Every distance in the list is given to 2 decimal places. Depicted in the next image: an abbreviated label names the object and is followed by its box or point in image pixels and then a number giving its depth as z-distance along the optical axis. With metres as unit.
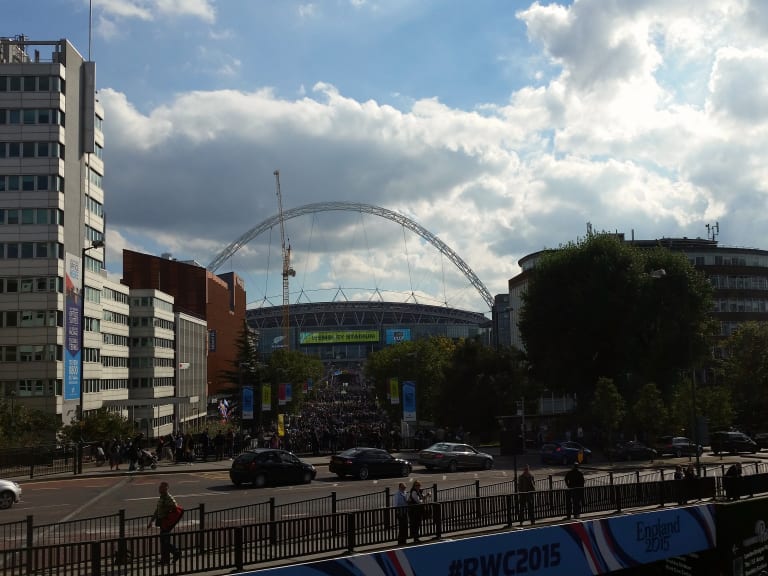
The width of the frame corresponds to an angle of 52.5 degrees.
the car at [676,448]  53.03
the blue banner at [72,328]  50.97
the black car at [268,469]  32.59
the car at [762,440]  59.25
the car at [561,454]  46.22
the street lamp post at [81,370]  43.42
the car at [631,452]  49.50
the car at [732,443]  52.97
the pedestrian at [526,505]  19.28
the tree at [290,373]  95.25
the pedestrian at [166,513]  16.56
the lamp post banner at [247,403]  56.03
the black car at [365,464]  36.12
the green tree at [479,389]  62.53
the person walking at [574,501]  20.55
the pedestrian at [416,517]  16.73
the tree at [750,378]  69.50
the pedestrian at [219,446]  46.07
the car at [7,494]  27.02
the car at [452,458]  41.06
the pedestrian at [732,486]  24.98
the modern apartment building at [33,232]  63.59
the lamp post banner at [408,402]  55.21
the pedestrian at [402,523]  16.45
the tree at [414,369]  87.56
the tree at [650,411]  51.91
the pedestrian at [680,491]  23.77
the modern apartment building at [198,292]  115.81
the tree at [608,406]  52.09
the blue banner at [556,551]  15.15
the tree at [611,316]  60.50
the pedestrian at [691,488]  24.06
